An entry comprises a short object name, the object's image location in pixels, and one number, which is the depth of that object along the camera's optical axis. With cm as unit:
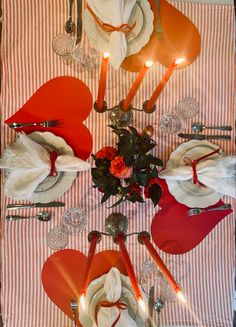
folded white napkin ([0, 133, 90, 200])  145
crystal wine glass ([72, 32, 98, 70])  159
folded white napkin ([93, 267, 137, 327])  144
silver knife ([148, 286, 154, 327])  160
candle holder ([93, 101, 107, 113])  158
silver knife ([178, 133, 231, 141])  162
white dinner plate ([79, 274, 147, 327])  153
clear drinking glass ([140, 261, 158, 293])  163
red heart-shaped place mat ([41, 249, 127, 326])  161
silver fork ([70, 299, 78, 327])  160
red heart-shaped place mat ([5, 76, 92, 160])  157
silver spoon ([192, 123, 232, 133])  163
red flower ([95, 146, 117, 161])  129
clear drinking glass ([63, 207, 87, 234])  160
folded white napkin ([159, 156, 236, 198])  147
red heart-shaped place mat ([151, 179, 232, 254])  163
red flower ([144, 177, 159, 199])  147
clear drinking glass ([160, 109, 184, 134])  162
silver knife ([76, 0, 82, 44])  158
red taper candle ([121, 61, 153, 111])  128
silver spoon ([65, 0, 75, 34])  158
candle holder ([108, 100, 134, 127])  159
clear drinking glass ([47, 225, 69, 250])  160
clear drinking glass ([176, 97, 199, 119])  163
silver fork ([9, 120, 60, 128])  155
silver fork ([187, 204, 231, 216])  161
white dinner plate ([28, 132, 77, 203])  155
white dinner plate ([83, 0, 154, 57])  153
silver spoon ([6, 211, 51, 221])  158
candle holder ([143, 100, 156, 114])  161
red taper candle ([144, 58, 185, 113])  133
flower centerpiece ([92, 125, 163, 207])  122
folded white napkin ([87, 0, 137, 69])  145
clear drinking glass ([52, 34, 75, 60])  159
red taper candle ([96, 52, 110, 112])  129
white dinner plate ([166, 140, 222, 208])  159
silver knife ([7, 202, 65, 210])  157
